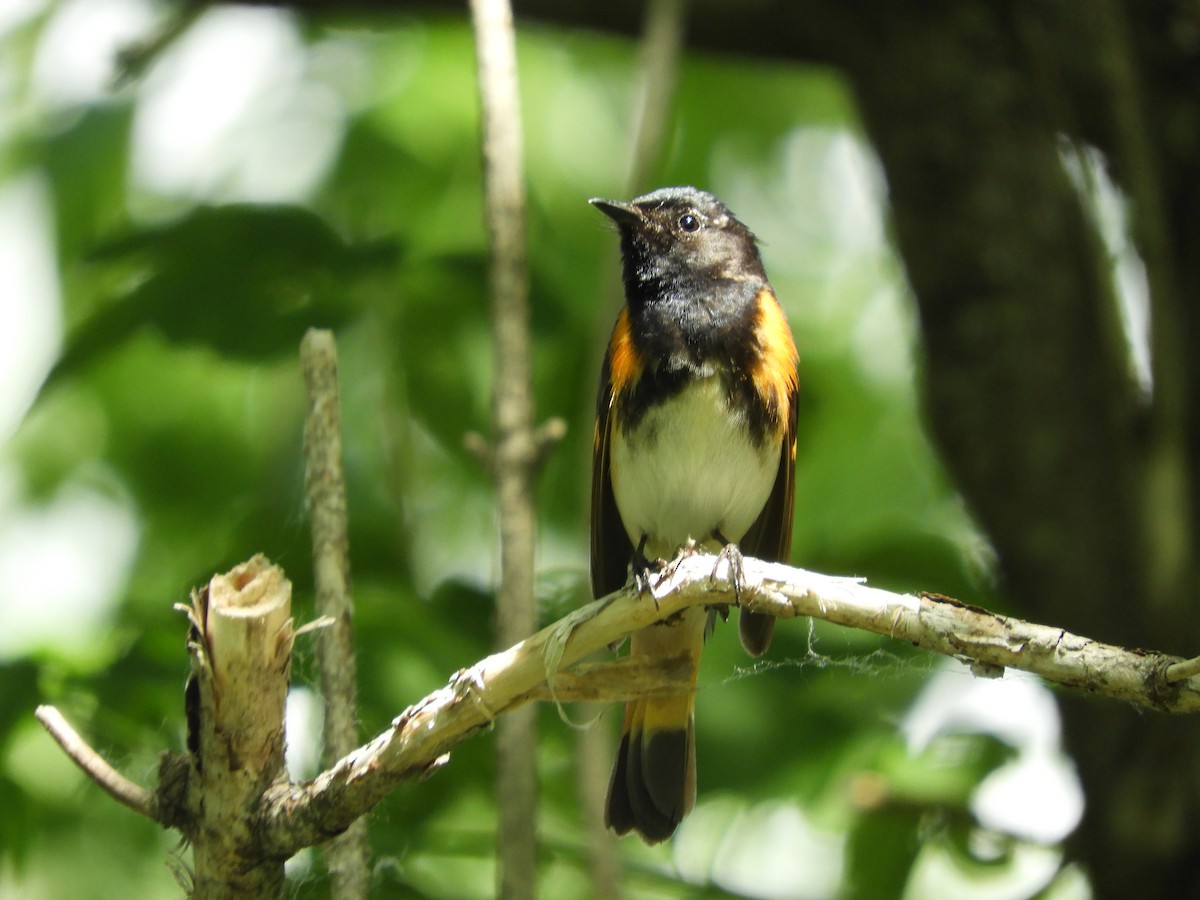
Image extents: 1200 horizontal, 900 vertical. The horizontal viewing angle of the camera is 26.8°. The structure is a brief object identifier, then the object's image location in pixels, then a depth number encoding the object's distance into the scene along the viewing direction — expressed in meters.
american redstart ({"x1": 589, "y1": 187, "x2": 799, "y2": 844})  6.56
